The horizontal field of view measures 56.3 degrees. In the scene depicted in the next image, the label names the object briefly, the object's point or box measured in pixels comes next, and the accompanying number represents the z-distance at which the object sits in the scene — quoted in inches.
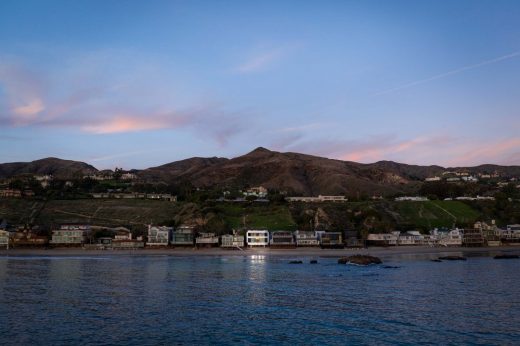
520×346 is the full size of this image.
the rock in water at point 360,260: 3454.5
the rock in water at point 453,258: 3821.4
